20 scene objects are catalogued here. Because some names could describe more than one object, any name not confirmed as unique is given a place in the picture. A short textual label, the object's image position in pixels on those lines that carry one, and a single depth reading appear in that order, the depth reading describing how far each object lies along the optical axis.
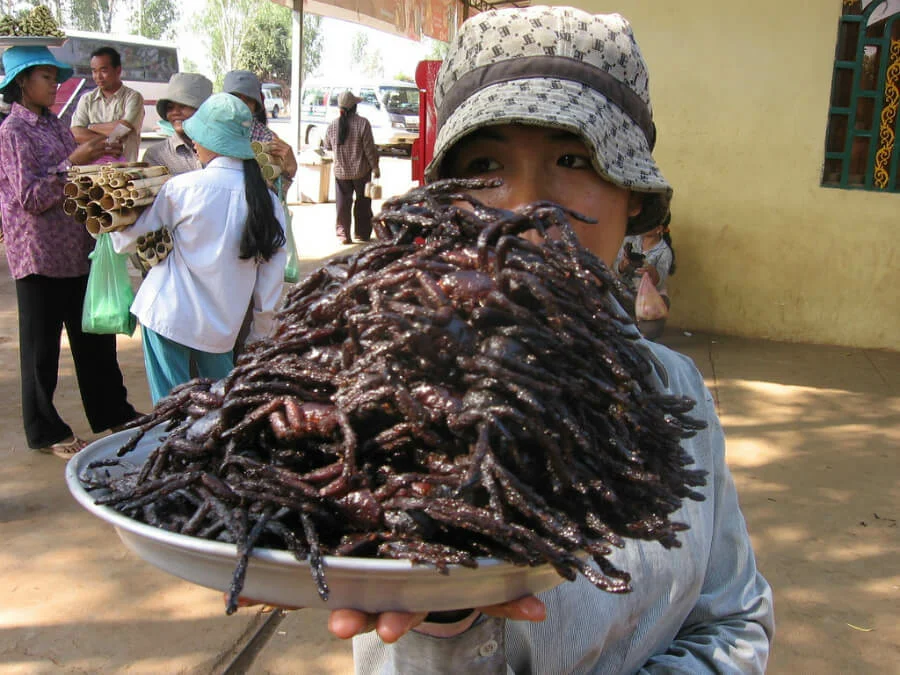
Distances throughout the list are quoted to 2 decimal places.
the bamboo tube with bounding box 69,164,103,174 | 2.96
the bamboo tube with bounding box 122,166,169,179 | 3.28
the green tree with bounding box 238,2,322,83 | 58.41
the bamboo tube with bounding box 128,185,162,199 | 3.30
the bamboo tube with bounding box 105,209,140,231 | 3.23
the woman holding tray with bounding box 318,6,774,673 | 1.33
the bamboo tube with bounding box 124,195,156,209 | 3.29
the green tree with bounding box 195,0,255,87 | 58.02
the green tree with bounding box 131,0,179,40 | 62.19
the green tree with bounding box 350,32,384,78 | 92.94
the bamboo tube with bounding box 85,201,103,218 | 3.04
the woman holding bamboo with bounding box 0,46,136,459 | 4.75
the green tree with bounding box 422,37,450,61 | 55.31
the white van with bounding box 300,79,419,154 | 28.75
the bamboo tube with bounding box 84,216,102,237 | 3.08
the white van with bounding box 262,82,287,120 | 39.72
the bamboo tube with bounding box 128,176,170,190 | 3.30
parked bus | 27.33
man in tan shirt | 7.97
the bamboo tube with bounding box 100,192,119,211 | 3.13
